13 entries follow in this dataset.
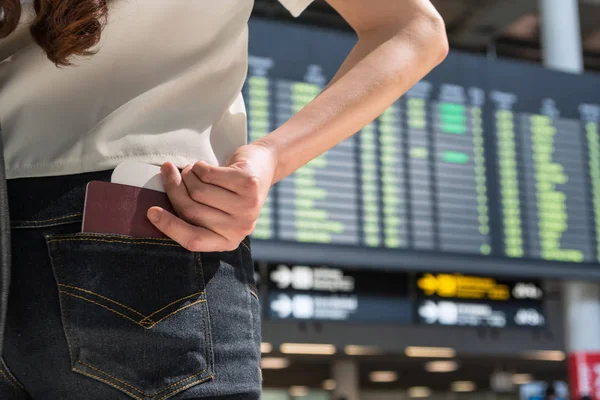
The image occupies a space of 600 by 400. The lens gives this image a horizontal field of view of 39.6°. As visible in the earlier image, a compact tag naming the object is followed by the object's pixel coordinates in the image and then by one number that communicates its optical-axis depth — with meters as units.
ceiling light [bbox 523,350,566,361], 6.45
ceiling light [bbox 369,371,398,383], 9.52
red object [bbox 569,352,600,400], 5.20
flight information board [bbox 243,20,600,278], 4.59
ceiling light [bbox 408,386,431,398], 11.69
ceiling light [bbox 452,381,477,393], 11.21
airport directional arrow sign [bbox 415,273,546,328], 5.38
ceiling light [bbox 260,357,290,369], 7.39
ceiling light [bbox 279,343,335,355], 6.05
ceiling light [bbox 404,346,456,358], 6.27
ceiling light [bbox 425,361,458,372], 8.49
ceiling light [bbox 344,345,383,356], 6.25
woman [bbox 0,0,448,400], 0.56
